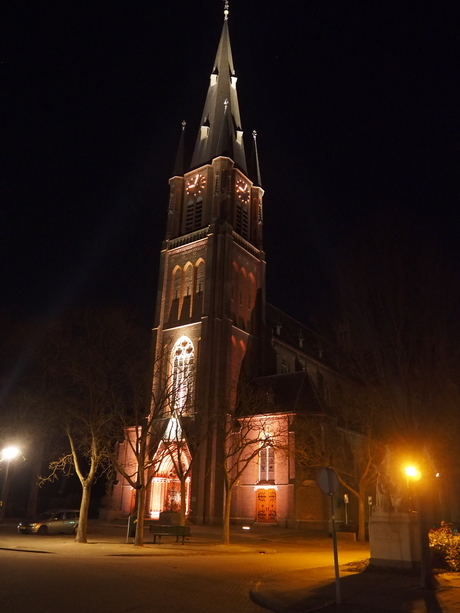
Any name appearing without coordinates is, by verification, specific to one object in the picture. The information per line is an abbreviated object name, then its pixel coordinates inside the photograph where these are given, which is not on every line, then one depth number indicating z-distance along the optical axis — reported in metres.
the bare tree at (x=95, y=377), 25.99
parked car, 30.22
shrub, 16.44
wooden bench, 25.80
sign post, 11.18
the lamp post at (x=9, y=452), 26.96
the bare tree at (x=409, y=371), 14.11
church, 41.97
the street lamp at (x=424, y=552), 12.71
